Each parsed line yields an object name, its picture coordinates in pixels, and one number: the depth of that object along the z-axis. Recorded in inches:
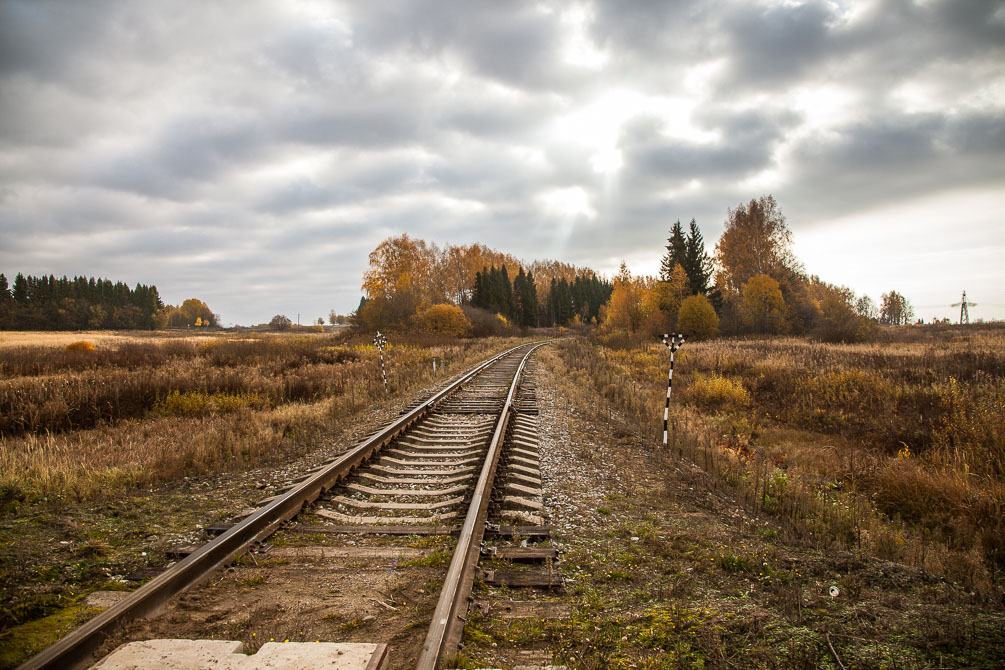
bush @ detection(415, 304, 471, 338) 1738.4
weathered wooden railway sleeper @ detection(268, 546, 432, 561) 151.2
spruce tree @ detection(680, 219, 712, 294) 1979.0
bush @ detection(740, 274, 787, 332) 1705.2
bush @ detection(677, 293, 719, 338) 1592.0
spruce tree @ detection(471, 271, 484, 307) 2662.4
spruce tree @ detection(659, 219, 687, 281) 2027.6
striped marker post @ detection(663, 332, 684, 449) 380.7
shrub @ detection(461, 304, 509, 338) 2082.6
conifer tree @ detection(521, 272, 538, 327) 3186.5
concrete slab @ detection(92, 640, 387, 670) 93.8
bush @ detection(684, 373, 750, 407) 562.9
